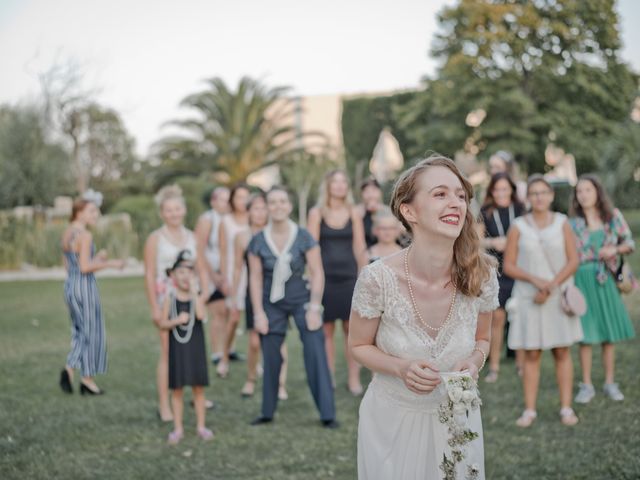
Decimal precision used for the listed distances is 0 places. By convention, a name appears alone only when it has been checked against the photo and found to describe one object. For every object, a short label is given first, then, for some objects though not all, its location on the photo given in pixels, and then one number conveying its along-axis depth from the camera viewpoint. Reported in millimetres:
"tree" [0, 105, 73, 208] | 30953
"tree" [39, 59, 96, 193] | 32719
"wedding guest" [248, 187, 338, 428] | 6617
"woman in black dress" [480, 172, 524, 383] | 7980
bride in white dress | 3041
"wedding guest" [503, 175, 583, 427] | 6211
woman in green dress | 6902
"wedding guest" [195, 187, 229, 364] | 9078
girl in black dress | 6215
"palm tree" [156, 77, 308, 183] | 35156
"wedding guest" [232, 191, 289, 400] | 7860
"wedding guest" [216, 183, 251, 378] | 8867
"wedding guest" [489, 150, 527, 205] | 8229
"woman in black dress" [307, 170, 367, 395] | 7730
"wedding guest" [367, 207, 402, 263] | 7687
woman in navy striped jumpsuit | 8039
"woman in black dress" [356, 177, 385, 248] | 8312
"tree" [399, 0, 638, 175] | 31250
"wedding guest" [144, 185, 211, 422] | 6734
